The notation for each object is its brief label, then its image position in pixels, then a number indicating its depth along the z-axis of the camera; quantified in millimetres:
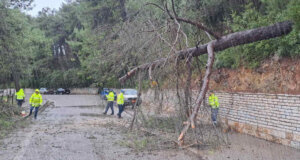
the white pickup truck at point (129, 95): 23523
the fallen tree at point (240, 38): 6637
